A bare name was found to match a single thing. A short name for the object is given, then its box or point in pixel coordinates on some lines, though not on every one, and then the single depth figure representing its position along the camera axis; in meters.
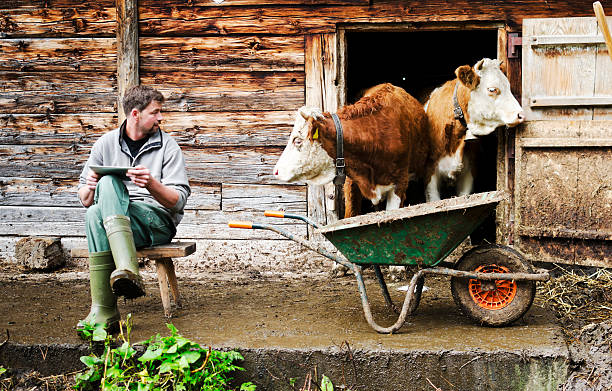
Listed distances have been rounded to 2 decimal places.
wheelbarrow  3.46
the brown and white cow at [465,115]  5.19
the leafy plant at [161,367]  3.25
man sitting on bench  3.55
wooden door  5.00
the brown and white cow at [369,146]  4.82
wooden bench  3.95
